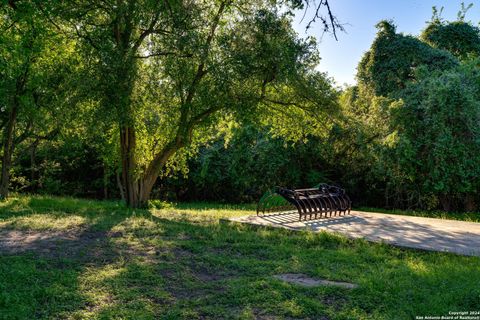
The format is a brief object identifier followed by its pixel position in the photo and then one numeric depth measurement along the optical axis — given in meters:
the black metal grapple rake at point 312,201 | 10.92
